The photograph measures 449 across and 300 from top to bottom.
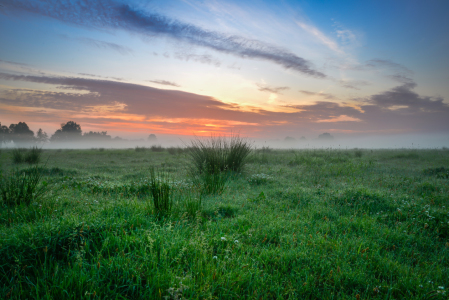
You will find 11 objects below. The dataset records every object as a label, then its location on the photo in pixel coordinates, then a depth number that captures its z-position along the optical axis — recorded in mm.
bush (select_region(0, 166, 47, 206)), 4793
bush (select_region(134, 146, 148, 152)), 35250
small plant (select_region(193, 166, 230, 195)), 6649
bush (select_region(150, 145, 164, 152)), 35138
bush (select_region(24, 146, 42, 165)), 15059
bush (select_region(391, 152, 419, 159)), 18586
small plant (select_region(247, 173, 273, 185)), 8352
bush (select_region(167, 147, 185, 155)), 30338
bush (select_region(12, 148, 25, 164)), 15070
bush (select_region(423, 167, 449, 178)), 9804
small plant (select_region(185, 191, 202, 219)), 4426
